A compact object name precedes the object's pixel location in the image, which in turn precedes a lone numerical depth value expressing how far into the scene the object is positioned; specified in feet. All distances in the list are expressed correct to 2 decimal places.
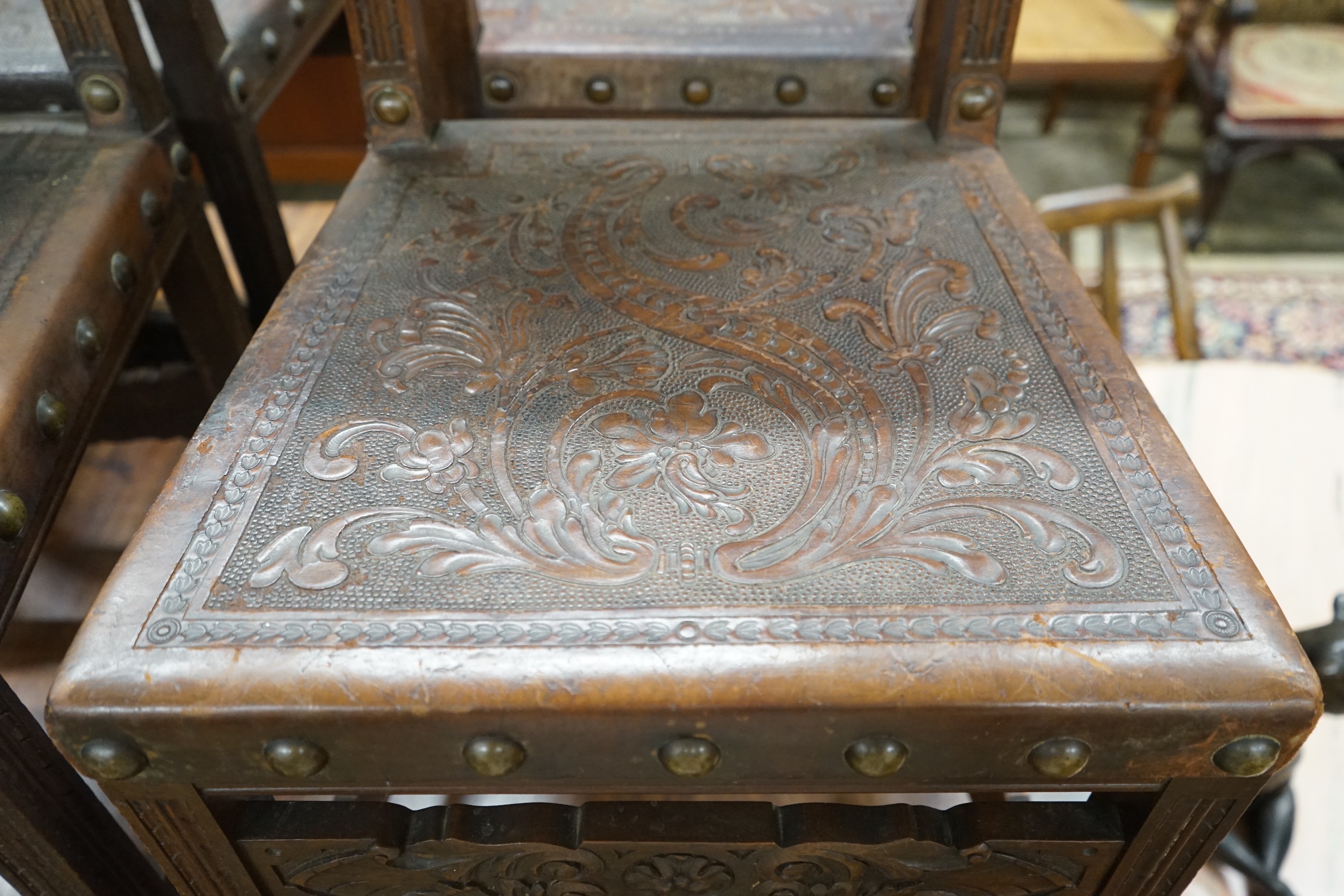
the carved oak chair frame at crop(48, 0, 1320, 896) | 1.61
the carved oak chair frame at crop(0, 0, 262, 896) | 2.12
